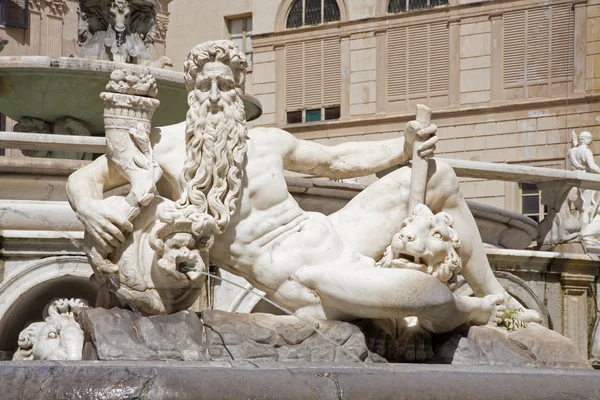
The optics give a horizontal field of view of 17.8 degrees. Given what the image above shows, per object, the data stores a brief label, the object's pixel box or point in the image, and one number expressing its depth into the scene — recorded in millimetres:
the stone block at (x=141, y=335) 6779
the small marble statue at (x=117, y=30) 15872
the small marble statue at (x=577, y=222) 13710
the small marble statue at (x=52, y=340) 8441
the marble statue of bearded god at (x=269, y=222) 7272
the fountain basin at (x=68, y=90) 13475
